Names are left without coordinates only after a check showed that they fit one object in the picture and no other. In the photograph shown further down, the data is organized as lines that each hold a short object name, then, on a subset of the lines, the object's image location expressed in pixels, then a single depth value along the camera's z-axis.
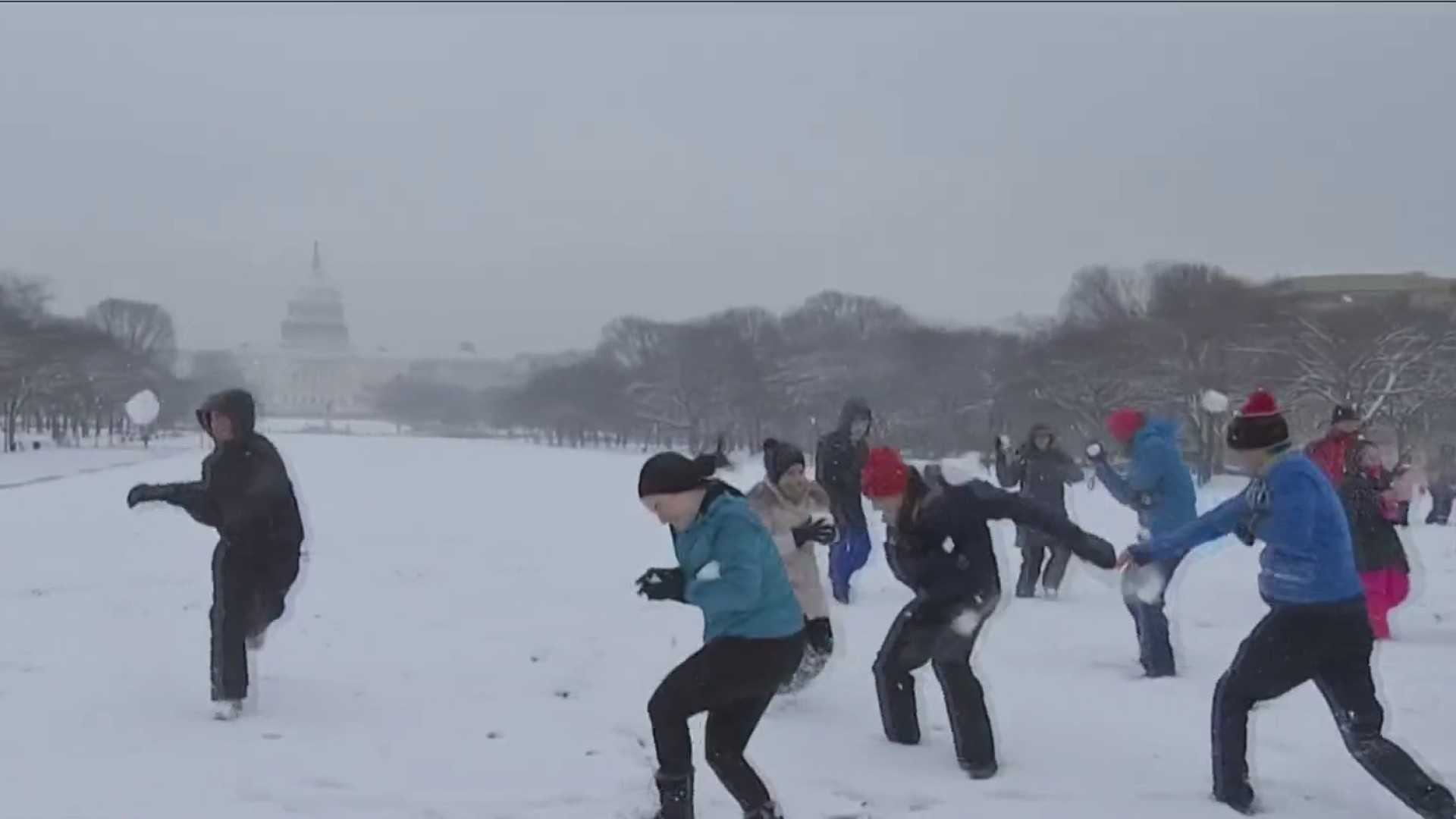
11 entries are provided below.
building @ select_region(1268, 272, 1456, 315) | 61.03
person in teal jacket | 5.54
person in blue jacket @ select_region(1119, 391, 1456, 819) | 5.89
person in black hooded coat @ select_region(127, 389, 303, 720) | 7.63
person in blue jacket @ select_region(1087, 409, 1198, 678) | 9.34
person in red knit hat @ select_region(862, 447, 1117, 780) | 6.68
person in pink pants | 10.36
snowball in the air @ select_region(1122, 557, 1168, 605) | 8.91
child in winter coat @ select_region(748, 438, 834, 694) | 7.91
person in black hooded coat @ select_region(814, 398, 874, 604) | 13.26
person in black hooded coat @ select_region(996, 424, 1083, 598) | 13.52
